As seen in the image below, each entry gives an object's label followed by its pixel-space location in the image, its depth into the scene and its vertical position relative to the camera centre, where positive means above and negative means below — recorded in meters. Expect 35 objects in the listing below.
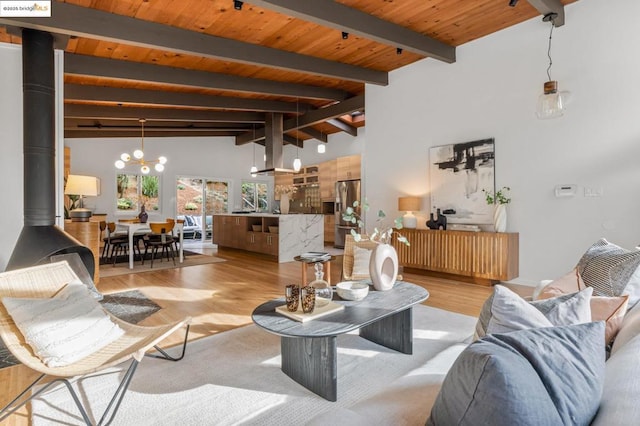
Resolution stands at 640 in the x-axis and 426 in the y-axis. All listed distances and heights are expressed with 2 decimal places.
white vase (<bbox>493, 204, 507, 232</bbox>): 4.61 -0.13
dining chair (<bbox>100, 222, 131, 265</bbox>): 6.45 -0.58
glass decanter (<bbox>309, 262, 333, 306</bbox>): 2.40 -0.55
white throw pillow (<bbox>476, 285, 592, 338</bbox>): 1.15 -0.35
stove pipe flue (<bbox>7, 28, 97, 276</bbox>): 3.46 +0.65
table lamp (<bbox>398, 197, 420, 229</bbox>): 5.50 +0.01
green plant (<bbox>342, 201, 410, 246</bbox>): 2.76 -0.12
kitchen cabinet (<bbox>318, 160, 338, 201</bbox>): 9.48 +0.83
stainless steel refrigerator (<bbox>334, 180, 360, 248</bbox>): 8.47 +0.20
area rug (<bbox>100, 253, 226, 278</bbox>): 5.62 -0.99
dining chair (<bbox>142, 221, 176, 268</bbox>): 6.21 -0.54
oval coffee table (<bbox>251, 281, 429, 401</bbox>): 1.92 -0.64
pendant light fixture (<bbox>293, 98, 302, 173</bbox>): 7.01 +0.88
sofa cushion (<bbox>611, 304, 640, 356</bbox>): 1.23 -0.45
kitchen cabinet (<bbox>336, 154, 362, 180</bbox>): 8.80 +1.07
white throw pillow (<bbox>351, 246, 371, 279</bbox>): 3.75 -0.59
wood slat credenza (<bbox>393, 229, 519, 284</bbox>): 4.51 -0.62
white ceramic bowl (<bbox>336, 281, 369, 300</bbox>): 2.38 -0.56
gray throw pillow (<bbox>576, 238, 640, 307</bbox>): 1.78 -0.34
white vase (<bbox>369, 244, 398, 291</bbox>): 2.61 -0.43
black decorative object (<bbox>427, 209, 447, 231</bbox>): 5.20 -0.20
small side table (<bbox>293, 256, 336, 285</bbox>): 3.93 -0.59
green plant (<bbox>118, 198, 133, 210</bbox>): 9.08 +0.16
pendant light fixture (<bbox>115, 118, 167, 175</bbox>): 7.45 +1.08
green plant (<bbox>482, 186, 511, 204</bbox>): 4.68 +0.16
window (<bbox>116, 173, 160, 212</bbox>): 9.08 +0.46
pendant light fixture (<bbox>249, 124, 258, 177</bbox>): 8.36 +1.81
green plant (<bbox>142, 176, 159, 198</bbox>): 9.41 +0.63
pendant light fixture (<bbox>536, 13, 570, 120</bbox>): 3.96 +1.23
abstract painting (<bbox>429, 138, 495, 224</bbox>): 4.88 +0.43
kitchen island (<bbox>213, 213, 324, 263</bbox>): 6.93 -0.51
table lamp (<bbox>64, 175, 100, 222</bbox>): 4.73 +0.29
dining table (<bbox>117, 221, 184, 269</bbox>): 6.08 -0.37
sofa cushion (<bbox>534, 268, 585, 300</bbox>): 1.95 -0.44
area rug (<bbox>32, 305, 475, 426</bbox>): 1.35 -1.06
